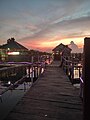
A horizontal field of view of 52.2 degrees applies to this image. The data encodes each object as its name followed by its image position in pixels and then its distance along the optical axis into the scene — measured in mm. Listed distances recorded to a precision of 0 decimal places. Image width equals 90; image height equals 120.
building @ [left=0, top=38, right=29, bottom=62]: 17599
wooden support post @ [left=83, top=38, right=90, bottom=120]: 1479
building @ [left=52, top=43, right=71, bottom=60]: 20590
